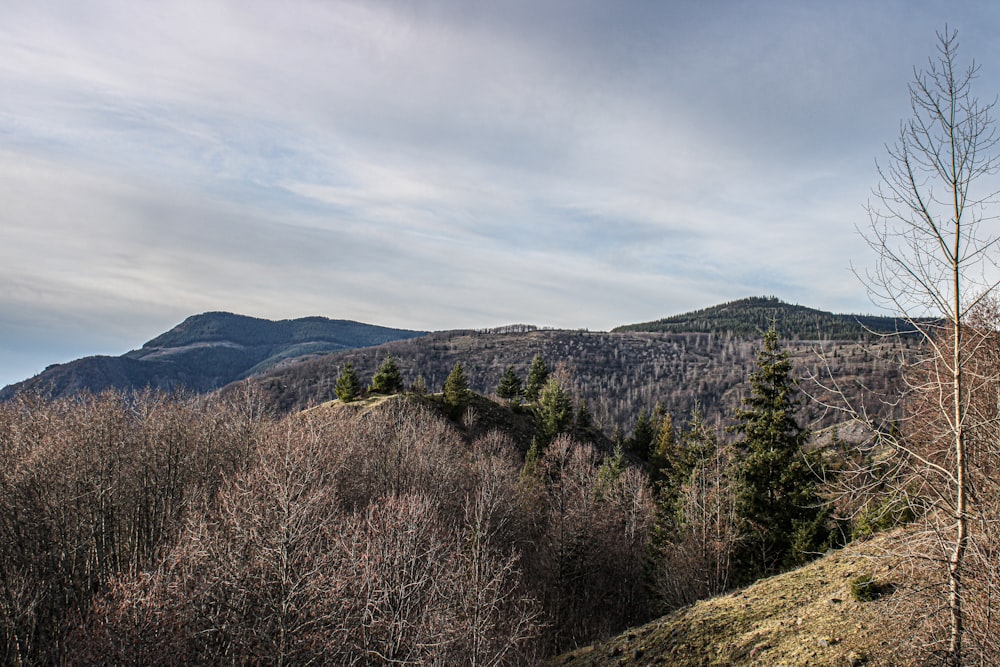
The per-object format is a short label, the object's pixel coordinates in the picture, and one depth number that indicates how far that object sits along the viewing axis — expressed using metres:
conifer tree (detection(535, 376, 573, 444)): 63.62
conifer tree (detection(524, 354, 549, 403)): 81.25
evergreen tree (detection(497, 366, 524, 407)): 81.94
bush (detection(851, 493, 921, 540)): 17.56
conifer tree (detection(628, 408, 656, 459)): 72.12
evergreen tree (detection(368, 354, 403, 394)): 63.20
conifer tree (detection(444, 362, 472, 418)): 63.75
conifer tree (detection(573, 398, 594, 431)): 75.88
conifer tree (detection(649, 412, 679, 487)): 59.09
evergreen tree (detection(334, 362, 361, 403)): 60.97
